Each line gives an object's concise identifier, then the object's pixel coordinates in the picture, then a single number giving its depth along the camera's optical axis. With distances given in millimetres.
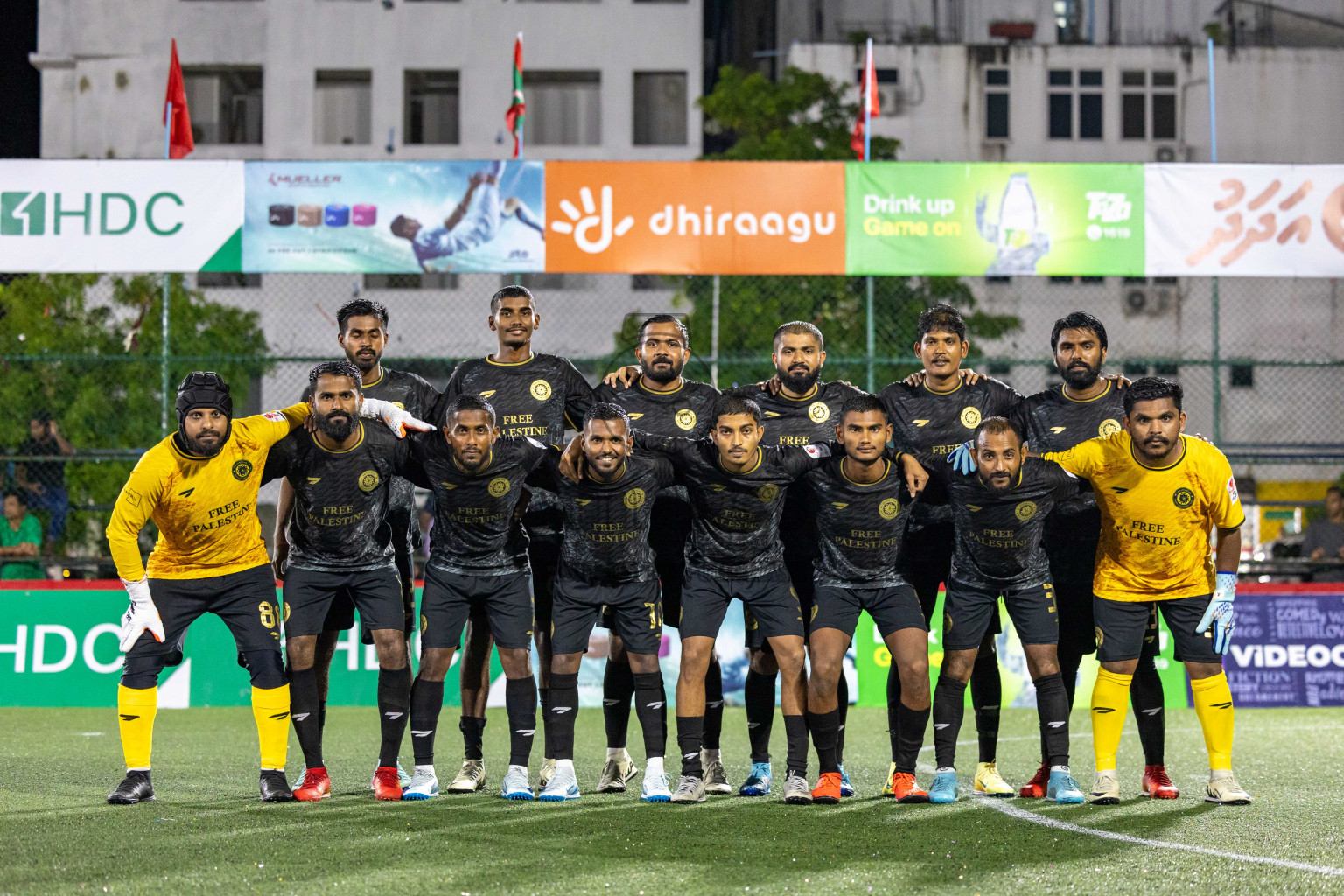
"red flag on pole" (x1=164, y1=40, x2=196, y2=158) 14812
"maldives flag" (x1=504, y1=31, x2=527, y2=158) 15338
